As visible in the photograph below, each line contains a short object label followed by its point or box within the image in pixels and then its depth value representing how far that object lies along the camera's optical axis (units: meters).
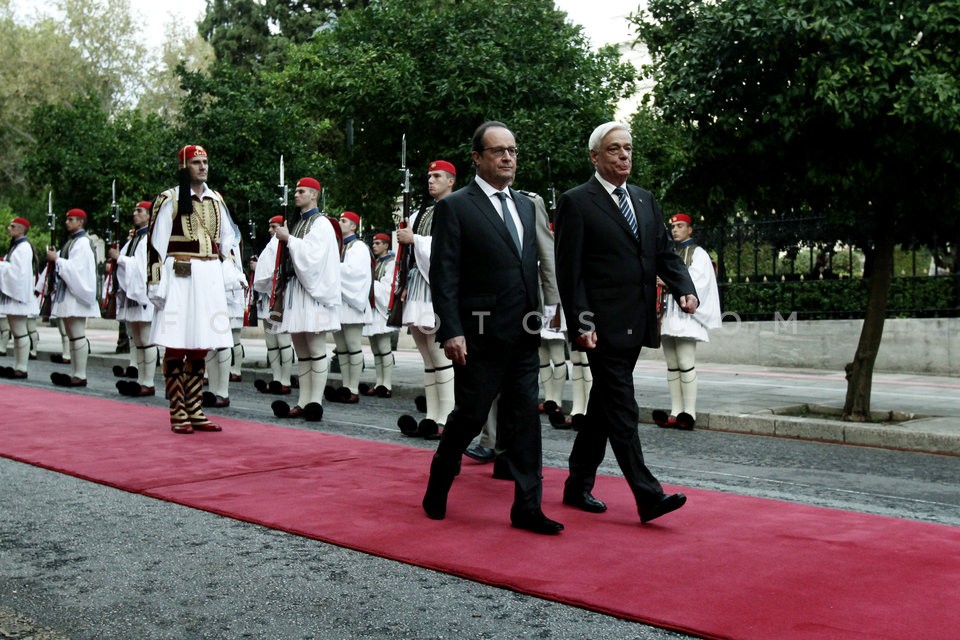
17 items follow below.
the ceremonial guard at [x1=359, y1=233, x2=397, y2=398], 13.76
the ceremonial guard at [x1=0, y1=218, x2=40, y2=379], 15.62
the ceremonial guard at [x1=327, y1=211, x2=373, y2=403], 12.76
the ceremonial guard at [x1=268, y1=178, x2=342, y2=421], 10.26
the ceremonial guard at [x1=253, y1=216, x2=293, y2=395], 13.71
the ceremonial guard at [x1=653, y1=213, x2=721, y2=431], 10.34
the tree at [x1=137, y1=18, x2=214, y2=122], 44.00
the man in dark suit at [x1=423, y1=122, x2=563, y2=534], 5.56
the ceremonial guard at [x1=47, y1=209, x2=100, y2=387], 14.16
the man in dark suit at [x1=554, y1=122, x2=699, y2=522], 5.63
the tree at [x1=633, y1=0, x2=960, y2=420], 9.15
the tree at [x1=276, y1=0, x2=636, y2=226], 13.82
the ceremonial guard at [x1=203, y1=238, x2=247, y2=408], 10.45
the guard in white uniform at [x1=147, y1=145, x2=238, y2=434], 9.23
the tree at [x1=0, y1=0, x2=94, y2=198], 39.78
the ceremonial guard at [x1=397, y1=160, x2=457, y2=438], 9.05
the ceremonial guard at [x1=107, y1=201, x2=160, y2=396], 12.95
